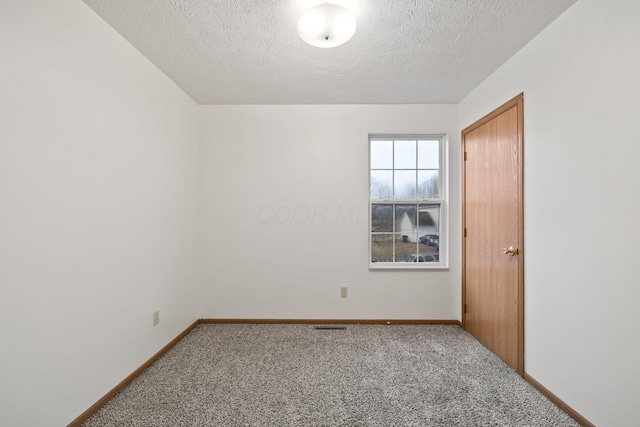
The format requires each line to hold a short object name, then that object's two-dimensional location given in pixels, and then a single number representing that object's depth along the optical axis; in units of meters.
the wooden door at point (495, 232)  2.15
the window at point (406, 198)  3.25
